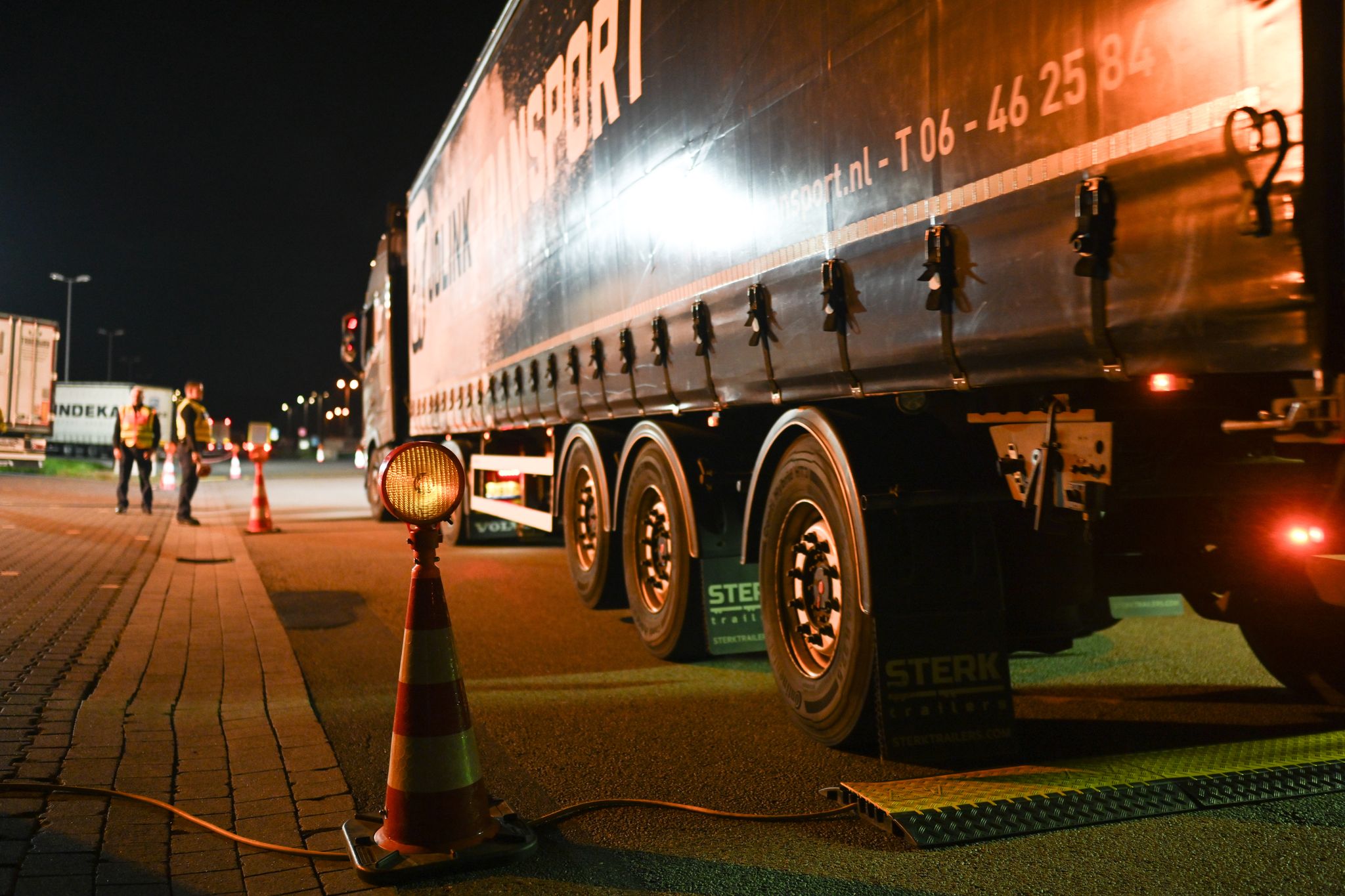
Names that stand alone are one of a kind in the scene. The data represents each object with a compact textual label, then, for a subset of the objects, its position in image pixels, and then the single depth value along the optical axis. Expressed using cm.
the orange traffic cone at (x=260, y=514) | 1548
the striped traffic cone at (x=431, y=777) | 362
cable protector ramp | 382
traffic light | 1903
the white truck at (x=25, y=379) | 2942
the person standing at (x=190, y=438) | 1588
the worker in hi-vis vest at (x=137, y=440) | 1762
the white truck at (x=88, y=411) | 4931
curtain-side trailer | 303
